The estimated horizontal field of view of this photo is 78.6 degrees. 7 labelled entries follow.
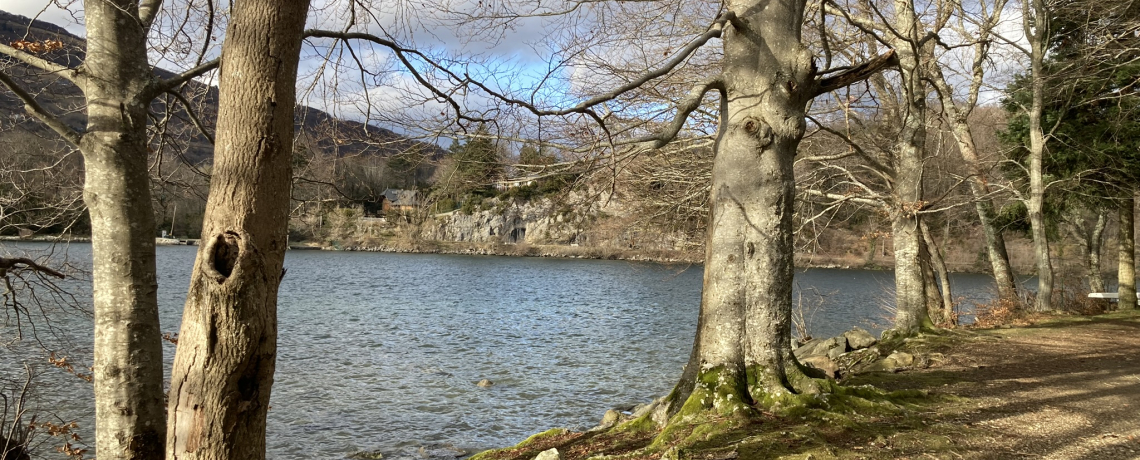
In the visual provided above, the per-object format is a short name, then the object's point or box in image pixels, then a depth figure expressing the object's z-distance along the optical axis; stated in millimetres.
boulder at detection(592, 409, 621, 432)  9906
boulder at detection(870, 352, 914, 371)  8805
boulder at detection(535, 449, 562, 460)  5293
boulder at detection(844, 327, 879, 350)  11867
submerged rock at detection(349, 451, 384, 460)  9586
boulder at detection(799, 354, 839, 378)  8745
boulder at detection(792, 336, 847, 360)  11859
